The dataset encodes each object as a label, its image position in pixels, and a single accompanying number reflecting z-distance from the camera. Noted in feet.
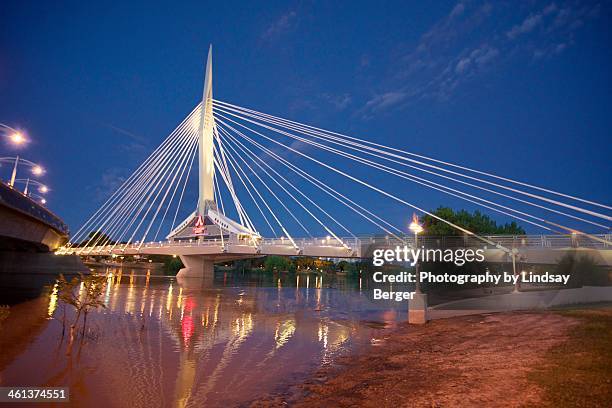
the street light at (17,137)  80.74
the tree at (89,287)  38.57
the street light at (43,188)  134.02
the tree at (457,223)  163.02
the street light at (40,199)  168.59
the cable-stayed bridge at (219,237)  83.30
